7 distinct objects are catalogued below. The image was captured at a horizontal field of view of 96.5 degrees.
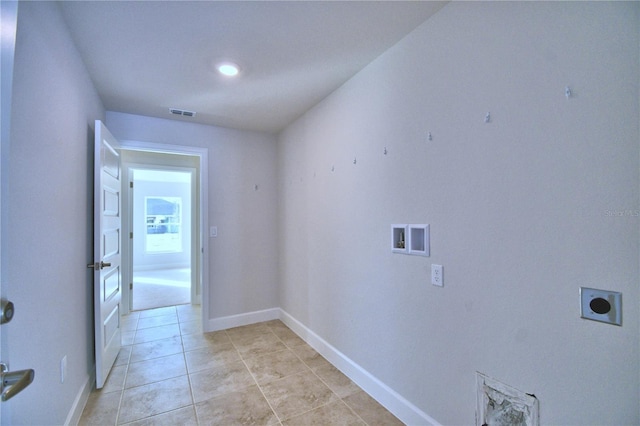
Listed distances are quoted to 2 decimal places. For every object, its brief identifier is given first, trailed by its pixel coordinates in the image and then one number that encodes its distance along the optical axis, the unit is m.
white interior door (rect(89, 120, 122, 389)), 2.18
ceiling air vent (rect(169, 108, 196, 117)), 3.01
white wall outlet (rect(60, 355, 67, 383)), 1.64
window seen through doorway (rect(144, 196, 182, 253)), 8.10
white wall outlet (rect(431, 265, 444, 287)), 1.62
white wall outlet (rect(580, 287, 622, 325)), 1.00
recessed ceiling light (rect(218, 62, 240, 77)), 2.14
